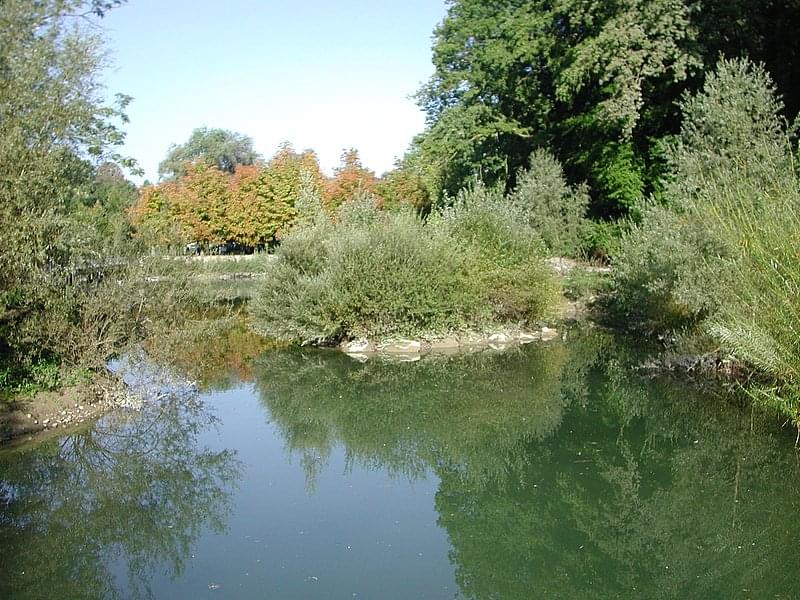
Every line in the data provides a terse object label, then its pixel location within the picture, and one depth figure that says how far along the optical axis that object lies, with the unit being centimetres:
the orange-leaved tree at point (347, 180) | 4553
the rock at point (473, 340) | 1988
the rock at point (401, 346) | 1908
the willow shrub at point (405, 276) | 1862
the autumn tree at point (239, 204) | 4641
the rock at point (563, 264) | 2866
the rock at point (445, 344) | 1953
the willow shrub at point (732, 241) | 971
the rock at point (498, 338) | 2017
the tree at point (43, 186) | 1176
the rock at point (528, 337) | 2067
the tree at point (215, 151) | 8244
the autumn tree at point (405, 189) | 4534
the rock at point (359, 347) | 1919
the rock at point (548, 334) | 2111
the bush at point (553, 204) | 2948
